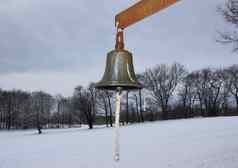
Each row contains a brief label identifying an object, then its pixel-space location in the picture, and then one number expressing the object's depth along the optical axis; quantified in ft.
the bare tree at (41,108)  190.71
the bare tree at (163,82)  194.80
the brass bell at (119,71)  9.28
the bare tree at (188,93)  199.08
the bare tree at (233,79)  191.11
